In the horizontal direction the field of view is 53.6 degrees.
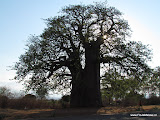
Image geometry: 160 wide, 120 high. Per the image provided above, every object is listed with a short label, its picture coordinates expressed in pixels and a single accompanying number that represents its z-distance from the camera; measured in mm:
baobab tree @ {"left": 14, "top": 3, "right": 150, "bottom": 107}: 12727
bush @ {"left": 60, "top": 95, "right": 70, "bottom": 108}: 14796
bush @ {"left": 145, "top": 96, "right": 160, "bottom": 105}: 20128
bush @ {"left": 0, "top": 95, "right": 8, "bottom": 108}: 13406
